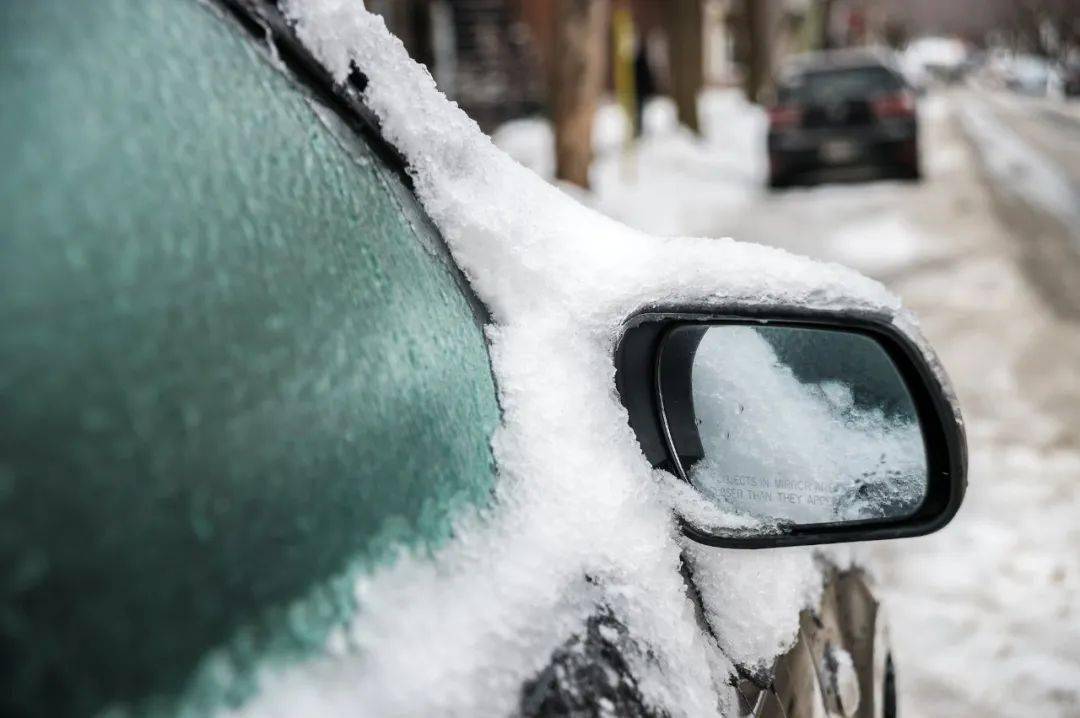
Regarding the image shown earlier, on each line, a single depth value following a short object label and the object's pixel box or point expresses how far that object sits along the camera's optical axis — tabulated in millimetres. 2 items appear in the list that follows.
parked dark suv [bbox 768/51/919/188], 11742
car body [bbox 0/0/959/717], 637
